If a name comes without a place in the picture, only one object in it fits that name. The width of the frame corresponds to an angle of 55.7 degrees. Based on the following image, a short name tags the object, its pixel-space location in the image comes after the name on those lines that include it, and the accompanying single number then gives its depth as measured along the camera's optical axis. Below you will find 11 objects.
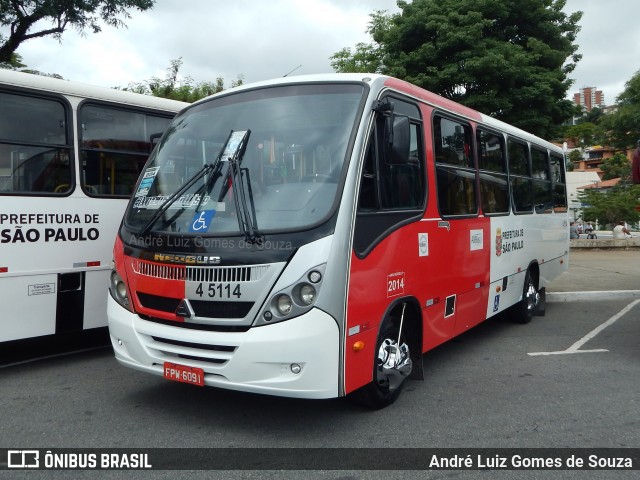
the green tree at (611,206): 26.34
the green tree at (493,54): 15.46
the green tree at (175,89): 23.09
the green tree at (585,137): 62.62
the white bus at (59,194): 5.88
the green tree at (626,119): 25.16
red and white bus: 4.13
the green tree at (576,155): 50.95
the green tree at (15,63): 16.67
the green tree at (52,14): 13.52
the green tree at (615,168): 57.44
